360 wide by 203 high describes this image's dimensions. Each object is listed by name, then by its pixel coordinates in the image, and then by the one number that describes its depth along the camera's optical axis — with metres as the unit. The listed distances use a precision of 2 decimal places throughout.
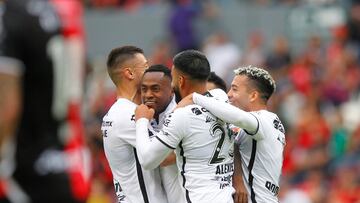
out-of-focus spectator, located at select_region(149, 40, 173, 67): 40.78
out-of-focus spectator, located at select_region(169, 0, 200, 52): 43.16
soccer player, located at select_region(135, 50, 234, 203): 18.00
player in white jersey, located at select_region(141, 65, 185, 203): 18.59
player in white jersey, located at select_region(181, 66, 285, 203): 18.94
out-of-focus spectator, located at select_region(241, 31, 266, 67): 42.12
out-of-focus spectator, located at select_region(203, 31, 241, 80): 41.17
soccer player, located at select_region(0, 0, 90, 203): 12.30
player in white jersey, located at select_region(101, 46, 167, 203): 18.92
